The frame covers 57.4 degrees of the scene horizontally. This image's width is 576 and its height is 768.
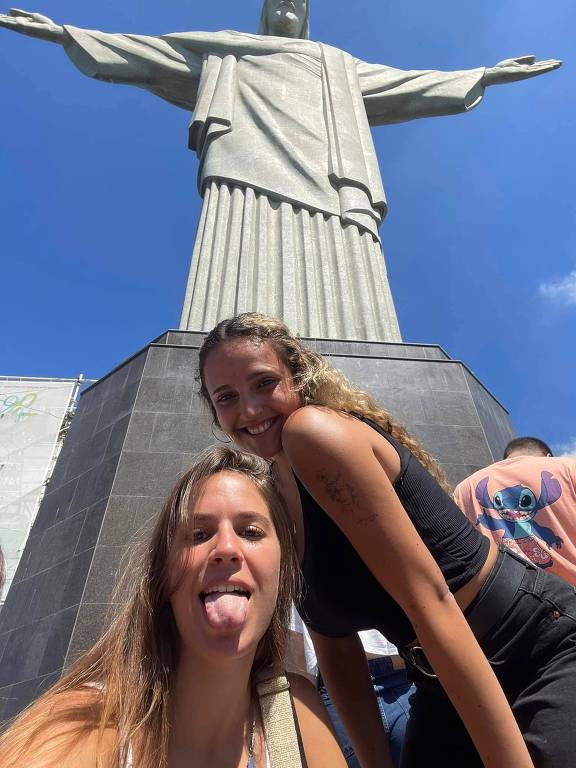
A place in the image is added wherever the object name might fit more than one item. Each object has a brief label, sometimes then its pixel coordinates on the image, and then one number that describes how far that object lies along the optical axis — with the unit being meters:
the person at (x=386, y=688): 1.95
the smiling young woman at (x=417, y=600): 1.21
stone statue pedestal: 3.69
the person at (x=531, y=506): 2.39
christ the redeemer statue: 7.11
